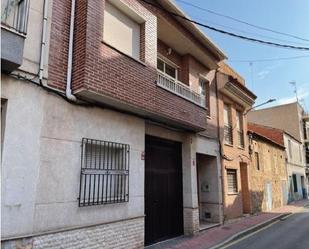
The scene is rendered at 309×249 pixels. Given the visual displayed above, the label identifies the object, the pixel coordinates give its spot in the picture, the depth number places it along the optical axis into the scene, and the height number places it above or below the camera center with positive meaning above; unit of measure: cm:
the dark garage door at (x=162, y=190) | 868 -10
